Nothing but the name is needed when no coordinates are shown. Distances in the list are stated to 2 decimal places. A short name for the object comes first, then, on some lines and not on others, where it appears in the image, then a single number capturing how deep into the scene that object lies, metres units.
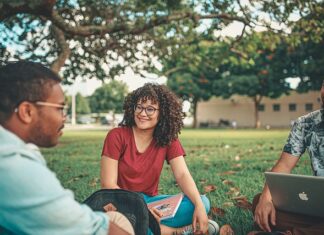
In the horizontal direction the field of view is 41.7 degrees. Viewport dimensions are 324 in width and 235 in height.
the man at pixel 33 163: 1.51
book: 3.50
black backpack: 2.46
